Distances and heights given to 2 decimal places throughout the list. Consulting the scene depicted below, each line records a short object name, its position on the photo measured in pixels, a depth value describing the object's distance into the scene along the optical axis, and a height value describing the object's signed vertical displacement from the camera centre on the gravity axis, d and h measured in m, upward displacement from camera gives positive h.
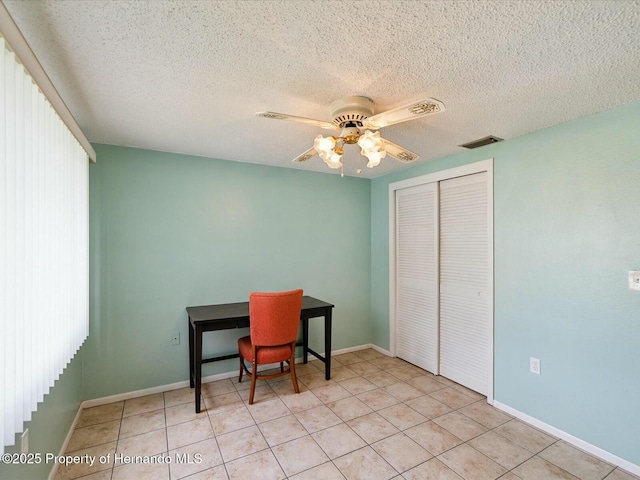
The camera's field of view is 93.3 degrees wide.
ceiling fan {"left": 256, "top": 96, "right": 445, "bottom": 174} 1.60 +0.65
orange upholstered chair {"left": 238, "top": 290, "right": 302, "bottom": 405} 2.58 -0.80
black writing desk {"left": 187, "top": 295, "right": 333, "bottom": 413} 2.51 -0.75
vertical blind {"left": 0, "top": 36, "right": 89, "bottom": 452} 1.15 -0.03
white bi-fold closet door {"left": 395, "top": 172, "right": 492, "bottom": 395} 2.82 -0.43
